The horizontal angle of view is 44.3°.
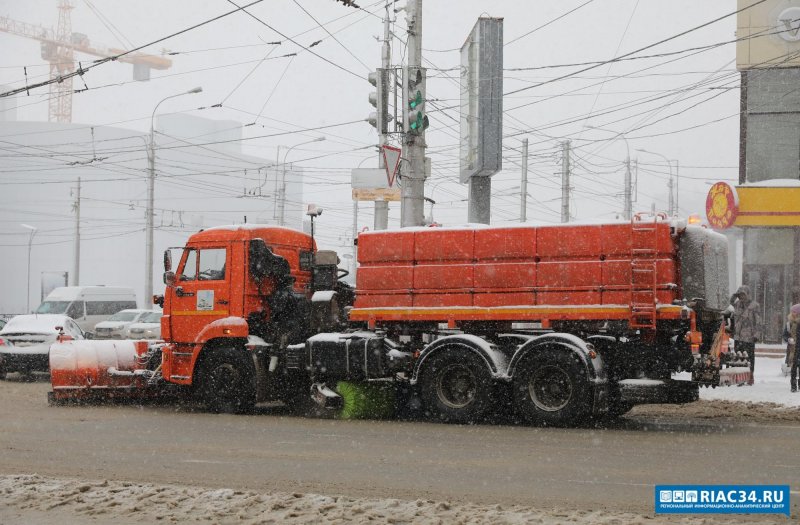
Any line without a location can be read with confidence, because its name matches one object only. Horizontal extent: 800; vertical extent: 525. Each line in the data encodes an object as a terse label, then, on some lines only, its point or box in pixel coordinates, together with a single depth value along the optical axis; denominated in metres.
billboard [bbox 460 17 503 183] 22.28
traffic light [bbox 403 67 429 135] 18.88
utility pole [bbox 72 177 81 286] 53.09
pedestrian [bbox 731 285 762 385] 19.08
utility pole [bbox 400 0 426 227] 19.16
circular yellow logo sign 31.11
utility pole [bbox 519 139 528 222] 37.56
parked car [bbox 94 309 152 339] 35.09
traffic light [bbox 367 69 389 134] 19.41
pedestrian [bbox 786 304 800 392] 17.23
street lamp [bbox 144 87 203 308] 40.50
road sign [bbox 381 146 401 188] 18.50
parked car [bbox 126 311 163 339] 33.72
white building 80.44
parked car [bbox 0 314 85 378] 20.38
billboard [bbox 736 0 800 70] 31.80
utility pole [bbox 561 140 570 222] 37.97
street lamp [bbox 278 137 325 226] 48.87
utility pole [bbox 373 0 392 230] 19.49
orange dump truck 12.16
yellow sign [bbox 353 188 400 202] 36.72
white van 38.31
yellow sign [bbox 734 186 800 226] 31.08
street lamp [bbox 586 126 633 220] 44.97
